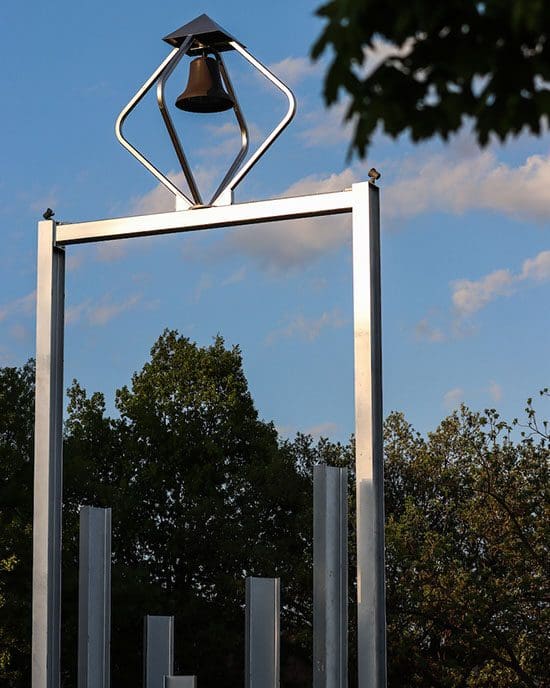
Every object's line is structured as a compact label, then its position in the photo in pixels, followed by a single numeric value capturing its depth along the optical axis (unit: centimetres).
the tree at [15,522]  3049
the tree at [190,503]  3173
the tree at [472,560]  2528
